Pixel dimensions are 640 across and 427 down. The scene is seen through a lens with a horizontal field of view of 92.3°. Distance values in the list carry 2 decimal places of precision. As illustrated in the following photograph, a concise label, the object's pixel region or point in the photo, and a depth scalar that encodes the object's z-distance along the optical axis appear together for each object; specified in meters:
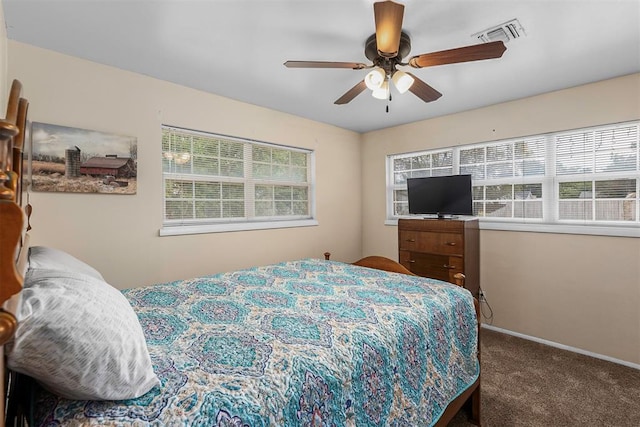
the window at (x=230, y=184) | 2.98
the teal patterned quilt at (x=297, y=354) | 0.91
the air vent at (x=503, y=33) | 1.89
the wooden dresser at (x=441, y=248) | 3.14
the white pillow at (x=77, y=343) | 0.72
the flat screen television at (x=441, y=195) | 3.27
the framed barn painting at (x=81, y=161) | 2.17
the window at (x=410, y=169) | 3.92
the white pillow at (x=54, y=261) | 1.22
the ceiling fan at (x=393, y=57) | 1.50
